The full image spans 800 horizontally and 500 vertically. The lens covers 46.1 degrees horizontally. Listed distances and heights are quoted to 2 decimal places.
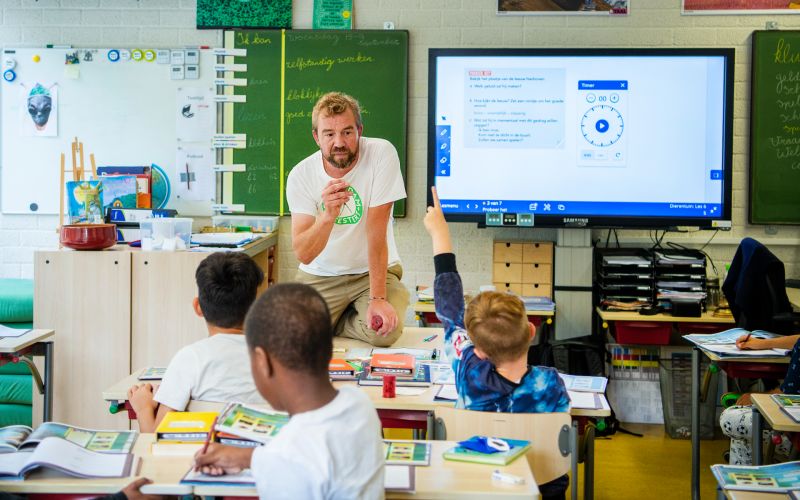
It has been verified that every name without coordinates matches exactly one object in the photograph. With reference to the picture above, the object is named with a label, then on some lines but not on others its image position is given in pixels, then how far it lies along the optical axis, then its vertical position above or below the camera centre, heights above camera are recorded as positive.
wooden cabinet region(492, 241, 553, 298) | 5.29 -0.23
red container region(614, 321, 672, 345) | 4.93 -0.55
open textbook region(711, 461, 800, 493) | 2.25 -0.61
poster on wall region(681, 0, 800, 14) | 5.32 +1.27
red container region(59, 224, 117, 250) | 4.37 -0.08
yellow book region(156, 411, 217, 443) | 2.23 -0.50
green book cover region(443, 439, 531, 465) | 2.12 -0.52
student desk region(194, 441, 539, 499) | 1.94 -0.55
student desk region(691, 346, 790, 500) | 3.83 -0.77
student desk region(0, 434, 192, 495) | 1.97 -0.56
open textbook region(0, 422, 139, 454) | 2.21 -0.53
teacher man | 3.87 +0.01
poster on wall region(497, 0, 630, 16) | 5.40 +1.27
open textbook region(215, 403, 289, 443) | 2.05 -0.45
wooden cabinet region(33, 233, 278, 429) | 4.34 -0.45
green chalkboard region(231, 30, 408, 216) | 5.50 +0.81
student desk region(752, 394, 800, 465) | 2.67 -0.55
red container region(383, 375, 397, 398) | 2.85 -0.49
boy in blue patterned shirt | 2.60 -0.41
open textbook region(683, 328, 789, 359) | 3.79 -0.48
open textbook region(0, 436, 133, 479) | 2.03 -0.54
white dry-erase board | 5.62 +0.60
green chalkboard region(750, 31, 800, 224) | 5.26 +0.62
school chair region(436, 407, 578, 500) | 2.39 -0.52
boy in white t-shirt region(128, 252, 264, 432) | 2.52 -0.36
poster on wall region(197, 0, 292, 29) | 5.51 +1.22
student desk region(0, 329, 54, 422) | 3.45 -0.51
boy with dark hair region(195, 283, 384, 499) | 1.75 -0.36
